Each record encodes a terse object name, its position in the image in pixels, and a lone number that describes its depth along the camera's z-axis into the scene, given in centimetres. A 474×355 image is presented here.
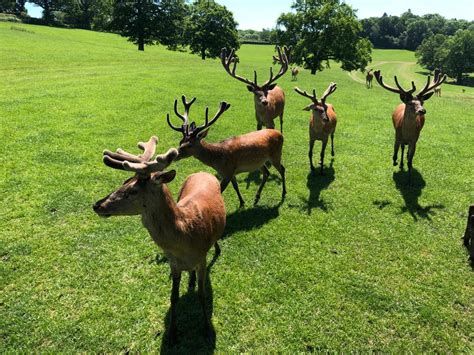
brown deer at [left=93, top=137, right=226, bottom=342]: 386
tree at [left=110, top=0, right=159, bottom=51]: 5284
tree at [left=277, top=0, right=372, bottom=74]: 4228
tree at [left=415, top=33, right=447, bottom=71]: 7944
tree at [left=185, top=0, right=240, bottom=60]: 5366
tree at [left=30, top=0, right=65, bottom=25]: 7944
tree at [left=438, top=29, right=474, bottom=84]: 7612
